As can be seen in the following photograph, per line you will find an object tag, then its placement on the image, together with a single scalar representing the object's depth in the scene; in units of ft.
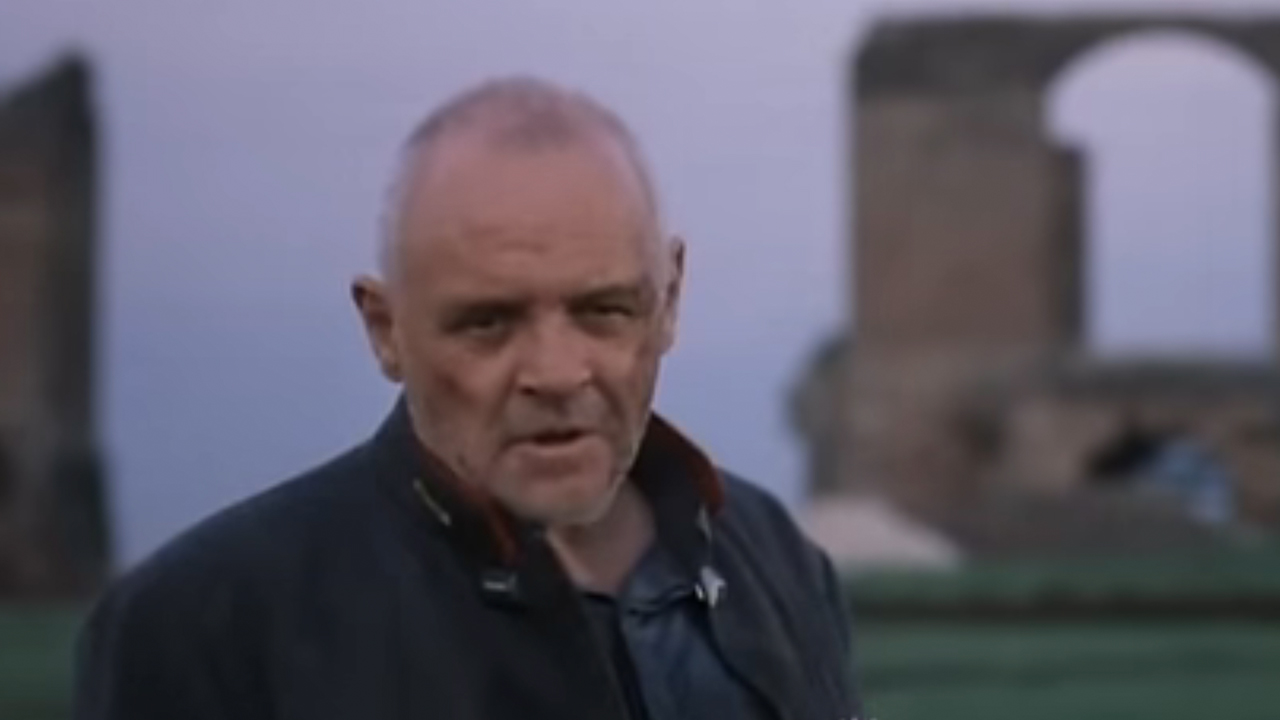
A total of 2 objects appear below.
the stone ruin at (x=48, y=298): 59.72
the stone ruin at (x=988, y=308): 68.39
